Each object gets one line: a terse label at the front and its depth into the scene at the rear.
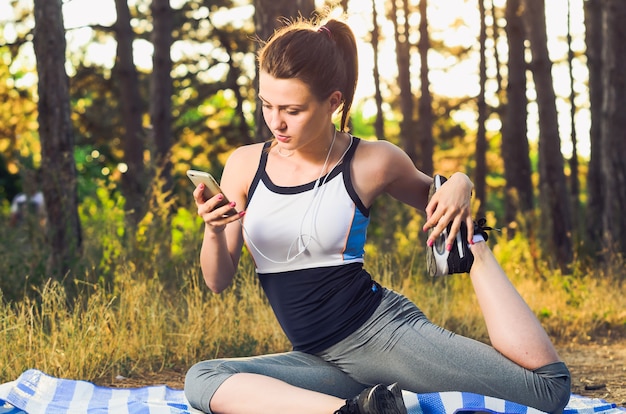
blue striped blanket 3.64
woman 3.68
